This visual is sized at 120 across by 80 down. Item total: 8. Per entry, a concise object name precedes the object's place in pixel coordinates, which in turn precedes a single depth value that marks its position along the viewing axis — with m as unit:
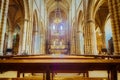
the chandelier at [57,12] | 30.00
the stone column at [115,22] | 8.16
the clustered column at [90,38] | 13.21
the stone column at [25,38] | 12.86
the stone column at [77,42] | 19.91
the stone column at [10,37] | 19.62
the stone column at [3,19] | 7.58
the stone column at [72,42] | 22.72
